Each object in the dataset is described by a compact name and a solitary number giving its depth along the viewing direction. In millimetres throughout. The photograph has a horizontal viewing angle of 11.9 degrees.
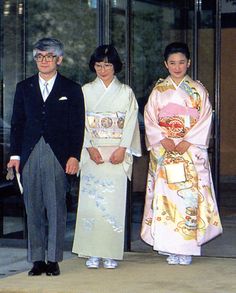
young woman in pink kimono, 8727
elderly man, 8273
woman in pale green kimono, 8672
